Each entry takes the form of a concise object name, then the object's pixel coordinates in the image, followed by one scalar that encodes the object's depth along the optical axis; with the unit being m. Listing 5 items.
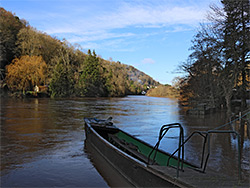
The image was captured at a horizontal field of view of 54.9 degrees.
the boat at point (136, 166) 3.41
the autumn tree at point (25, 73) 40.62
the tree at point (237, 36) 14.30
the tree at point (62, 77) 45.00
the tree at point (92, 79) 51.19
